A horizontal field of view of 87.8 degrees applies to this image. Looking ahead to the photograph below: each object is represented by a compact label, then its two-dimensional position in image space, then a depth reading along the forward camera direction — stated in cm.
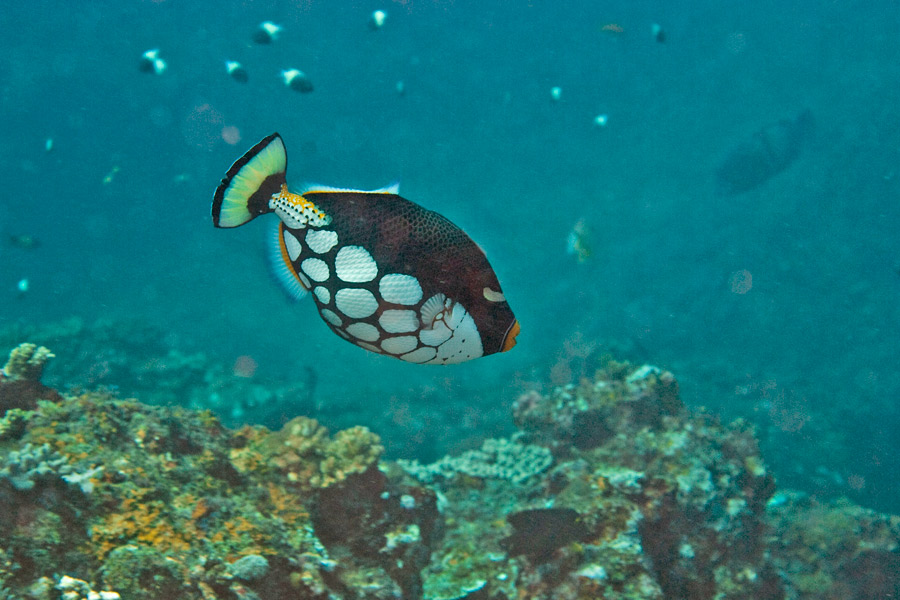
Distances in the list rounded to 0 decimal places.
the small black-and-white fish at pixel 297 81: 1012
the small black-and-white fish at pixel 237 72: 1089
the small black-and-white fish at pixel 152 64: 1057
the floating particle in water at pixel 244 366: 1460
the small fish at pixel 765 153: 2293
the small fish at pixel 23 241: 1234
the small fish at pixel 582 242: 1266
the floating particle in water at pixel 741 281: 2220
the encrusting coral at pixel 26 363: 307
